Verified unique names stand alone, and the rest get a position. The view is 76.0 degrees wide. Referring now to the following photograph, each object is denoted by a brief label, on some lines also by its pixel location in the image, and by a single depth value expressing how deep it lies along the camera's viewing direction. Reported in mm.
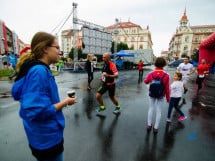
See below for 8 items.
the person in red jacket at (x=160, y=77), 3180
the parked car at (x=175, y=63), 27616
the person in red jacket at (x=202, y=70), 6910
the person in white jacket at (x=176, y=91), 3924
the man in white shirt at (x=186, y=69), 5914
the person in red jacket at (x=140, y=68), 13062
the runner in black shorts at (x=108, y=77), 4359
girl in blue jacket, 1071
